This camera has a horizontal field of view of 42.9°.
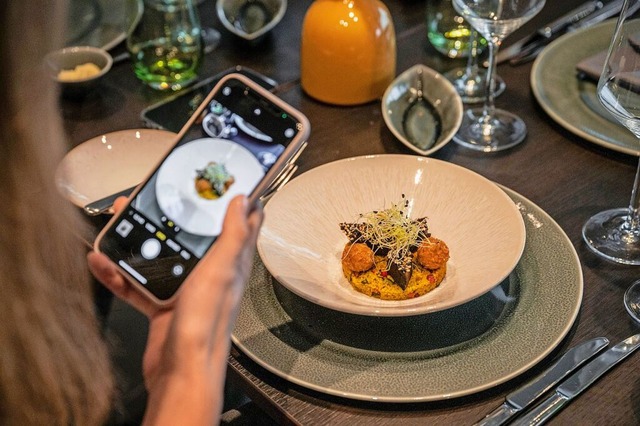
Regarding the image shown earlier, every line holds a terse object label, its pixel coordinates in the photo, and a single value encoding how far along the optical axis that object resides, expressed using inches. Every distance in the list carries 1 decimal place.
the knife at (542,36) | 49.5
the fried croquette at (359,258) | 31.9
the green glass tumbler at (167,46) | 47.6
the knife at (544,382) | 27.7
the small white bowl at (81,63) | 45.9
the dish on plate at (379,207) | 31.2
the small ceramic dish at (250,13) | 51.7
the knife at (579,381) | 27.8
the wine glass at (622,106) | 33.1
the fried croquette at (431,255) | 32.0
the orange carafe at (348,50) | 44.1
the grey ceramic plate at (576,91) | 41.9
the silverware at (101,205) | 36.9
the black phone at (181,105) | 43.8
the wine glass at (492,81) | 41.2
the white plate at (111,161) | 39.7
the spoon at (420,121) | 42.4
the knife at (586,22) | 49.1
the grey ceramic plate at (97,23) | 52.4
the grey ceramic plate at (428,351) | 28.3
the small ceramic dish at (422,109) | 42.2
